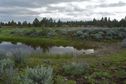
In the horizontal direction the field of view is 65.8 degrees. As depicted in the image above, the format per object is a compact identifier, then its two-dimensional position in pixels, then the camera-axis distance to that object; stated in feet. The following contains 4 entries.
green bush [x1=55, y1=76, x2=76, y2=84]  11.71
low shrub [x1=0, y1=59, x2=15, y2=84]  10.77
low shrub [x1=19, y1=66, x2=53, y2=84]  9.79
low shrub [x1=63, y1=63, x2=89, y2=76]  14.24
